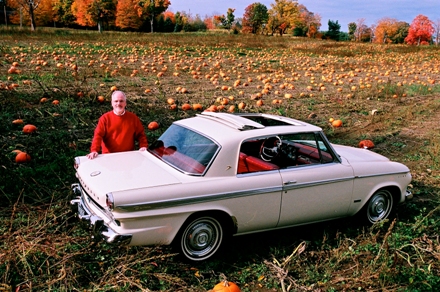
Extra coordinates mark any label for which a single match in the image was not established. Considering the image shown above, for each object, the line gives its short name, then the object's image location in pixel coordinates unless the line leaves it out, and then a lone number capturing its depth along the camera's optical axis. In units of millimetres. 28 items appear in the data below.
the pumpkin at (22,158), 5793
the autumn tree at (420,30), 82562
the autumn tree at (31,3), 52344
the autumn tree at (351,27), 101438
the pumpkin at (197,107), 9461
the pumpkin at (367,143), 7602
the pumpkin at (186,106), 9391
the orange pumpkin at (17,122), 7333
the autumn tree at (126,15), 65875
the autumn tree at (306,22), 74962
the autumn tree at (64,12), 70375
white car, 3469
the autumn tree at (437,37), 82875
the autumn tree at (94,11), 61406
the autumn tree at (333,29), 81500
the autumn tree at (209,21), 133550
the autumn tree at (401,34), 84812
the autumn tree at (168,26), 73406
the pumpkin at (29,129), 6965
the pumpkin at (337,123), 9016
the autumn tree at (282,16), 81756
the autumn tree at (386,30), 89406
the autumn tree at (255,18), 83812
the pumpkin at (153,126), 7774
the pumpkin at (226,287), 3141
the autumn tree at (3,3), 69006
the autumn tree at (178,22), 74938
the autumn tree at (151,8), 64875
